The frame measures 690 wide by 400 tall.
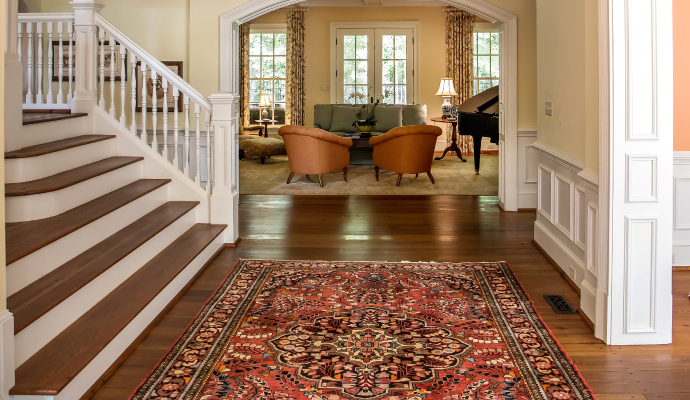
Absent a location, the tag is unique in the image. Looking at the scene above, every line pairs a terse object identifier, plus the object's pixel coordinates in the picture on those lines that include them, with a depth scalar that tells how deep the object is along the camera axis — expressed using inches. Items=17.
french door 532.1
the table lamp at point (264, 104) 527.4
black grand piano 347.9
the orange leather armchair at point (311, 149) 343.7
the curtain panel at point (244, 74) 532.1
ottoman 449.1
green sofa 480.4
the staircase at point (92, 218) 112.9
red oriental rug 112.8
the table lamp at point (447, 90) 490.6
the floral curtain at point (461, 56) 522.3
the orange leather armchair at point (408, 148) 344.5
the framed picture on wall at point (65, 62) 296.2
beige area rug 335.9
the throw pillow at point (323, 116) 487.8
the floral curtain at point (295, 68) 526.3
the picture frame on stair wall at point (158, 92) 293.0
